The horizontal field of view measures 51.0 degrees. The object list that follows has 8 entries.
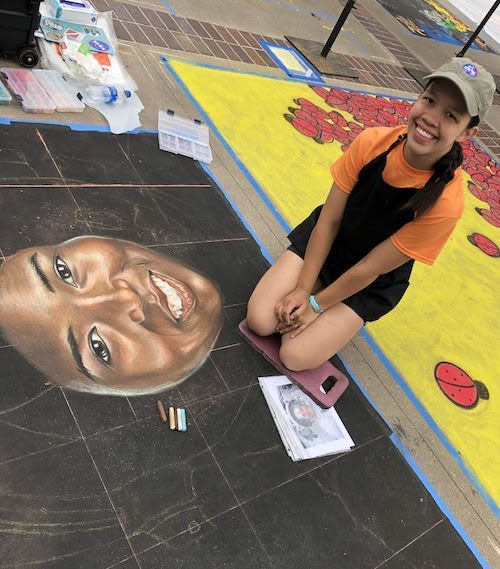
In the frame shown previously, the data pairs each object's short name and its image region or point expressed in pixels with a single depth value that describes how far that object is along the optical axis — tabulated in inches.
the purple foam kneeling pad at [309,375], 100.0
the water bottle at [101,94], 135.3
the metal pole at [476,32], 293.2
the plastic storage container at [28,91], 121.6
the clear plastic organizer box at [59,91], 127.3
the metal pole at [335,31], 212.1
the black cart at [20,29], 120.8
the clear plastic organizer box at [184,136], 136.6
